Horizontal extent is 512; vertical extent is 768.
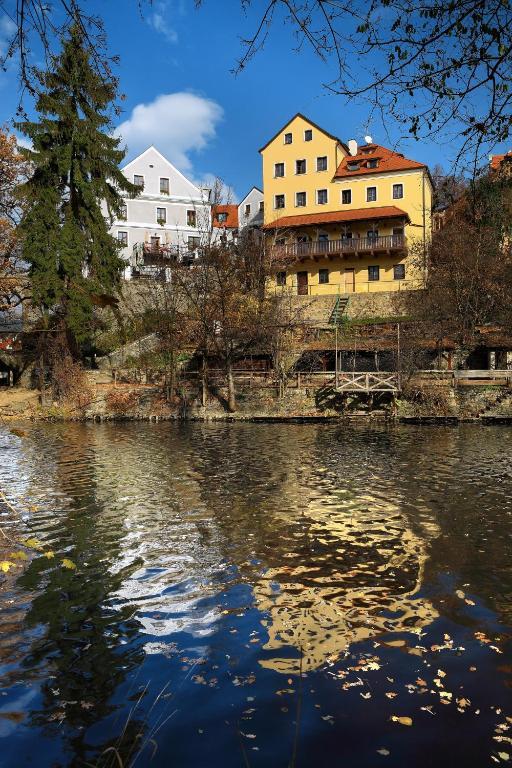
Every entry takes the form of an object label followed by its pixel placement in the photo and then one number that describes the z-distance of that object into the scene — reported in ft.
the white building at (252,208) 220.23
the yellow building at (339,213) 166.50
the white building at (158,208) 202.69
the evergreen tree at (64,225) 119.75
